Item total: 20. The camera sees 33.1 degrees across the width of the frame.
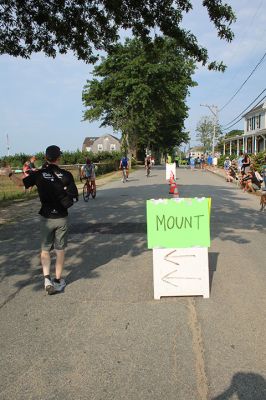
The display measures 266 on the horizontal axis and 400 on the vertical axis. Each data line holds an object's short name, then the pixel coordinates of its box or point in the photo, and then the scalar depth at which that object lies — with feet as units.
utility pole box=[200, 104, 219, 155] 181.78
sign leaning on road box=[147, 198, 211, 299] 17.69
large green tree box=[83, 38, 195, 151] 144.77
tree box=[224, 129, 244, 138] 498.11
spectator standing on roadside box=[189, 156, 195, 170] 163.12
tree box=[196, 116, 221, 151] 368.68
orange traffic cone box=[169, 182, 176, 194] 61.46
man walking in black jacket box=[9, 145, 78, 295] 18.35
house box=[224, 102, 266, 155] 169.98
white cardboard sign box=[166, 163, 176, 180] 68.83
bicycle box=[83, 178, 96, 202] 54.95
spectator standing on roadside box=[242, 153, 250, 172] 71.15
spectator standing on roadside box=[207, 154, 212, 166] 184.72
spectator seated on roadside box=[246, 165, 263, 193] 59.64
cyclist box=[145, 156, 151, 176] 110.78
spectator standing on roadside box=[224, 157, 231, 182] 96.06
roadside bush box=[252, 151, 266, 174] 82.75
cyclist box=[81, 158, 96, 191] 56.24
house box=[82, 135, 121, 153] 392.47
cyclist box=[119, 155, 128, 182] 89.45
